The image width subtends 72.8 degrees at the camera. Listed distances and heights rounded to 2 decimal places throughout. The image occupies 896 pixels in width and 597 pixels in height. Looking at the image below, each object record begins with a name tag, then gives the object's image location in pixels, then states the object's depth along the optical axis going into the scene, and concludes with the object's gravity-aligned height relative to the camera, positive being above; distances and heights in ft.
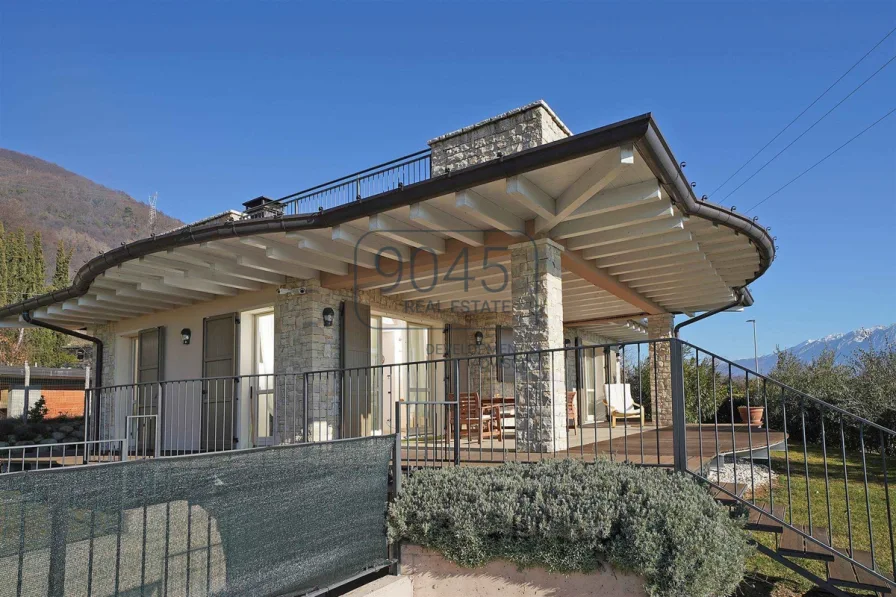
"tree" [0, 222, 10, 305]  120.37 +19.30
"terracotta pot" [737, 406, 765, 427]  38.22 -3.54
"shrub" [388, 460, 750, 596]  11.39 -3.29
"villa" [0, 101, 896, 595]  16.58 +3.35
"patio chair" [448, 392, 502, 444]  25.93 -2.43
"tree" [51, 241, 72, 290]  130.22 +21.42
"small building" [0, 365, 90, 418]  61.72 -2.19
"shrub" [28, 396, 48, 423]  50.90 -3.75
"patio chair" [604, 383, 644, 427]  37.16 -2.42
